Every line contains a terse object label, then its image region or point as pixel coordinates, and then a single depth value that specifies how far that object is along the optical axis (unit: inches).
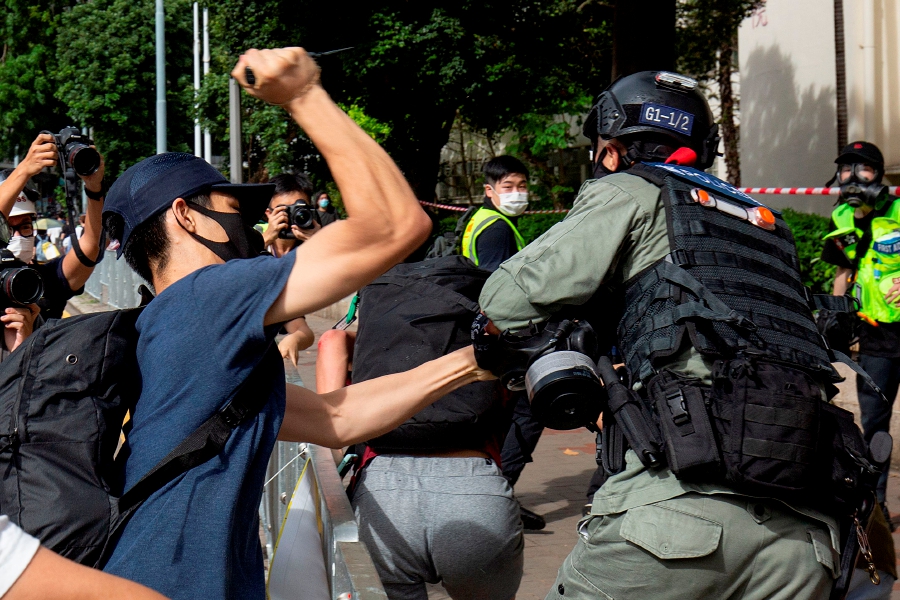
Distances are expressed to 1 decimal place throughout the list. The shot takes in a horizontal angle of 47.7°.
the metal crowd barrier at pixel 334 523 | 82.4
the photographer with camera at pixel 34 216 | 166.6
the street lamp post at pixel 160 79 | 894.4
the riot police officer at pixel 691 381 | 87.8
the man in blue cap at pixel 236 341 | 77.9
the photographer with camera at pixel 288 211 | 235.8
